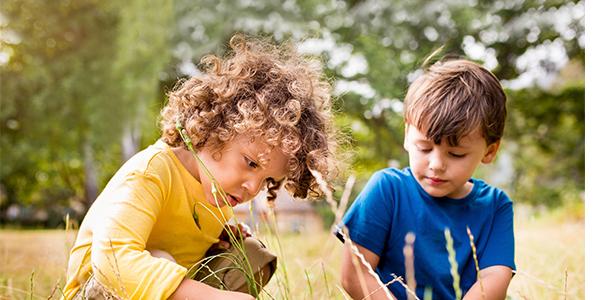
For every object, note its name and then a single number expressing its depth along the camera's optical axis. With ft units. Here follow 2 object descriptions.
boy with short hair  6.22
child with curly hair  5.03
